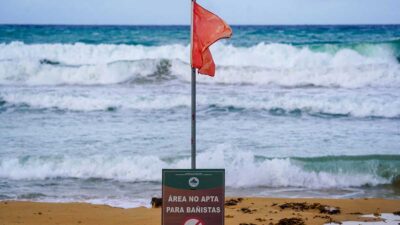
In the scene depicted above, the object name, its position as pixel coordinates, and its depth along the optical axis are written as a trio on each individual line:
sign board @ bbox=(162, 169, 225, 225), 13.24
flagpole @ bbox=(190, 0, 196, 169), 13.83
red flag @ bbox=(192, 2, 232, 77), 14.21
